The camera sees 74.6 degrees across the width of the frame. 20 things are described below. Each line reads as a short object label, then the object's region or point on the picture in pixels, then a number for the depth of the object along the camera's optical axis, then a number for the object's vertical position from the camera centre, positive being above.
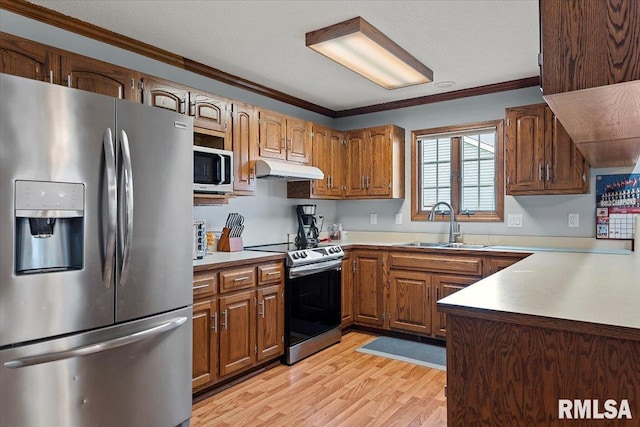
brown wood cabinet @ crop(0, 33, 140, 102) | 2.07 +0.77
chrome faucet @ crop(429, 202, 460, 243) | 4.02 -0.17
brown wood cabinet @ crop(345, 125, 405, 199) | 4.25 +0.50
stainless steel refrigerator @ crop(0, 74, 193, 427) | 1.64 -0.22
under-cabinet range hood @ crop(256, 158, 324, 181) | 3.38 +0.34
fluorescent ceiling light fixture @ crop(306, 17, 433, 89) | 2.55 +1.05
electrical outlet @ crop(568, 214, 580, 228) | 3.54 -0.09
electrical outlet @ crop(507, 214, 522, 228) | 3.80 -0.10
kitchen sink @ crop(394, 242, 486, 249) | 3.77 -0.33
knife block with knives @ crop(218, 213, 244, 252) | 3.41 -0.19
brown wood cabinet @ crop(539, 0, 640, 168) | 1.10 +0.42
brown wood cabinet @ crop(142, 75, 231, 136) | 2.66 +0.75
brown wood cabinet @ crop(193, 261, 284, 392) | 2.63 -0.75
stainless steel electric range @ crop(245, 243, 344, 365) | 3.29 -0.73
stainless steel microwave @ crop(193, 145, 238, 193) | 2.87 +0.29
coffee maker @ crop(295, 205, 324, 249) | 3.84 -0.16
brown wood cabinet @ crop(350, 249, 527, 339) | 3.47 -0.64
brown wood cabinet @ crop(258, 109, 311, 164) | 3.52 +0.66
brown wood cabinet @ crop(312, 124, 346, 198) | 4.15 +0.52
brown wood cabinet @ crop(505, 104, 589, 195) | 3.28 +0.43
